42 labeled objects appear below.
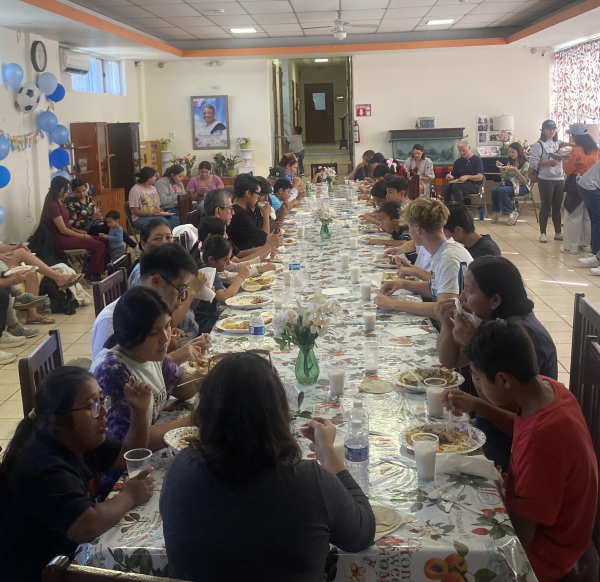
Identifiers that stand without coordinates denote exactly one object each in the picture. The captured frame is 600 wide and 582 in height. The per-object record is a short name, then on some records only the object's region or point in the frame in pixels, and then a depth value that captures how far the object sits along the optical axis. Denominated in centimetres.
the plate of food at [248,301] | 349
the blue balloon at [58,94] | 823
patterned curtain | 1024
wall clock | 799
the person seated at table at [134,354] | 202
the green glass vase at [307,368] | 240
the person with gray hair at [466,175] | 1102
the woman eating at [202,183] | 974
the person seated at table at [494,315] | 233
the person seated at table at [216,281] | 373
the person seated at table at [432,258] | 336
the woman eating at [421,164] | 1078
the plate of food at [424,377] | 232
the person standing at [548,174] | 907
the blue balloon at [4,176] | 658
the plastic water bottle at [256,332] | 283
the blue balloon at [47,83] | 791
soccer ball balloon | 749
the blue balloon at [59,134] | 822
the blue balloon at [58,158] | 823
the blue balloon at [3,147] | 654
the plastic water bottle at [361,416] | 196
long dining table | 147
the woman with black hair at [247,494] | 127
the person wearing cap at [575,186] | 803
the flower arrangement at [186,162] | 1273
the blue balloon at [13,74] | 715
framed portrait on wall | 1292
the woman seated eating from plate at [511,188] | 1078
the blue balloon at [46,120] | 792
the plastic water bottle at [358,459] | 173
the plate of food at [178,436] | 193
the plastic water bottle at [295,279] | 387
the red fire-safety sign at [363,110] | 1295
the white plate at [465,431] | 190
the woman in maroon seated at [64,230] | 690
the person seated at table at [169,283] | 260
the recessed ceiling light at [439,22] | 1055
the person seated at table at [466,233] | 370
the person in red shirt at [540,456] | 169
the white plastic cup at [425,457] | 173
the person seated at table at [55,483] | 159
